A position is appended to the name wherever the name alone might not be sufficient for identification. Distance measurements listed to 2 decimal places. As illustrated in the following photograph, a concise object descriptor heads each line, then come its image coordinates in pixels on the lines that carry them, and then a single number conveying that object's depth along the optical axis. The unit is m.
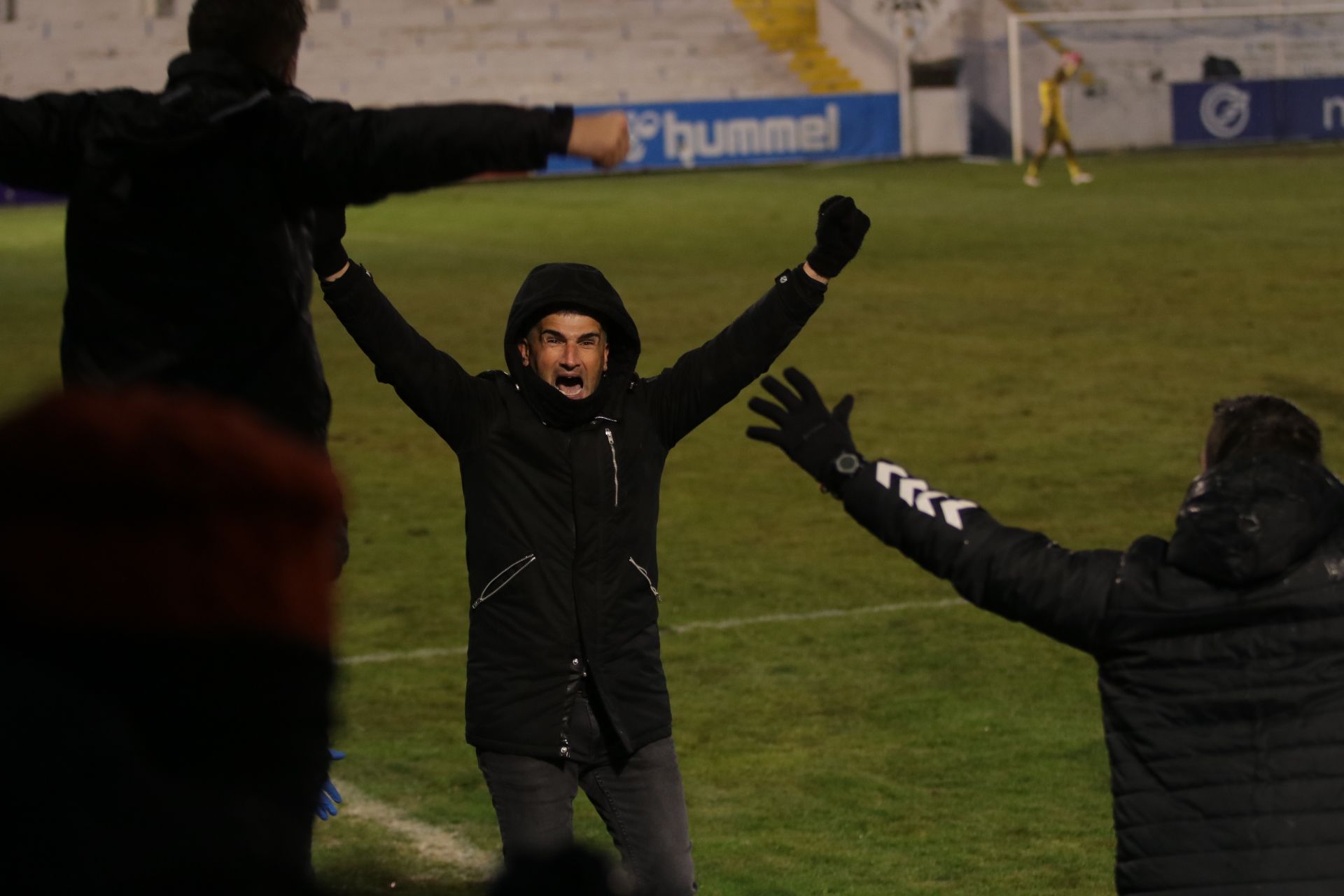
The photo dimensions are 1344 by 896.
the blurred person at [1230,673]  5.76
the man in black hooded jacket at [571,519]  7.71
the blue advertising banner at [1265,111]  68.78
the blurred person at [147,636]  2.55
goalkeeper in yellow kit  54.49
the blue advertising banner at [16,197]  62.79
